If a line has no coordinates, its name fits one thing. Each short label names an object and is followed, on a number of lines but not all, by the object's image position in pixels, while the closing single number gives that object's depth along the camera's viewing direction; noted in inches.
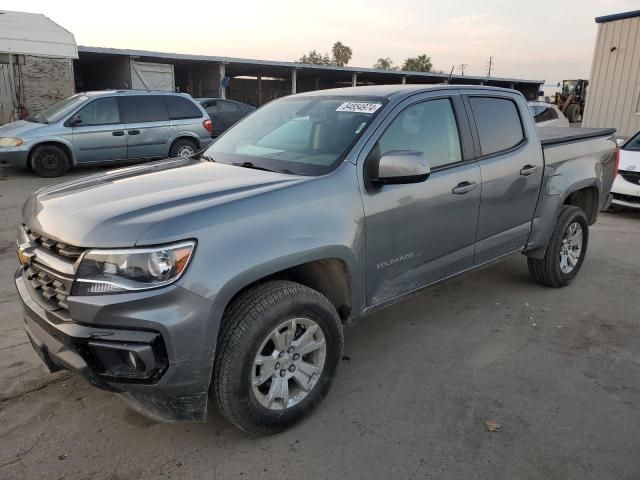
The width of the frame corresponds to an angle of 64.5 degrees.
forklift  1054.4
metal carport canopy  891.7
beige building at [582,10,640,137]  566.9
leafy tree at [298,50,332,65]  2910.9
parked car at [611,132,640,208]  310.5
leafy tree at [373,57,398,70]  2955.0
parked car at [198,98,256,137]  621.9
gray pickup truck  86.4
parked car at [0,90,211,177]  392.5
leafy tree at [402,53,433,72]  2738.7
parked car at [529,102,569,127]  519.5
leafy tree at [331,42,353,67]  2989.7
